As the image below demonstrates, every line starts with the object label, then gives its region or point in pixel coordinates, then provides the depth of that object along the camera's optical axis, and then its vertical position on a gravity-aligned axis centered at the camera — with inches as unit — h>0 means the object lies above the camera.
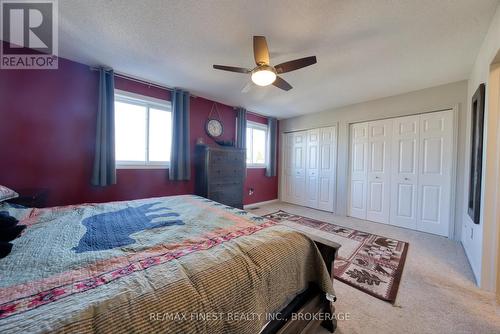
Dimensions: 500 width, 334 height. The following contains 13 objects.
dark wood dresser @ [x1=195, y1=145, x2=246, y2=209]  139.1 -7.9
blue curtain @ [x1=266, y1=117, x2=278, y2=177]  205.2 +17.8
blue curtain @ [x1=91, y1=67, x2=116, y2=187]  102.7 +14.6
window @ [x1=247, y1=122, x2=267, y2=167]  195.5 +21.0
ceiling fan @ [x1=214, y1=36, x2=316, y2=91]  68.1 +38.8
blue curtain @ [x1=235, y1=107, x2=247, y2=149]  173.0 +32.7
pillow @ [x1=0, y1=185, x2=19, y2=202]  63.9 -12.3
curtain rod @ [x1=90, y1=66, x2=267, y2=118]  111.0 +51.1
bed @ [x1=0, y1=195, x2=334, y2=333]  23.7 -18.1
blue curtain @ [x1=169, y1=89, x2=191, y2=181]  131.9 +18.7
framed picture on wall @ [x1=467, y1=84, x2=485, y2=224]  77.0 +5.3
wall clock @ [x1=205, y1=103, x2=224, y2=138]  155.9 +31.5
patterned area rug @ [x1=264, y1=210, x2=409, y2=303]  71.7 -44.2
